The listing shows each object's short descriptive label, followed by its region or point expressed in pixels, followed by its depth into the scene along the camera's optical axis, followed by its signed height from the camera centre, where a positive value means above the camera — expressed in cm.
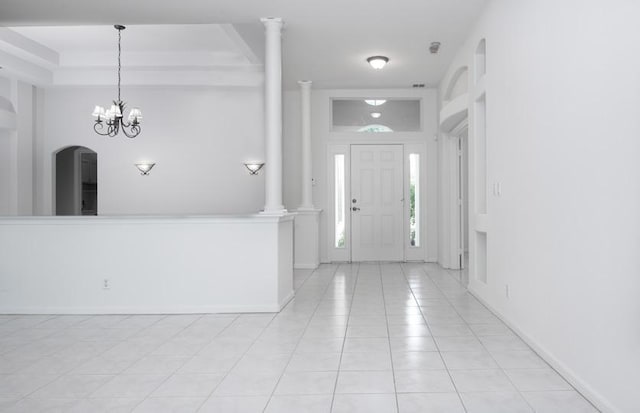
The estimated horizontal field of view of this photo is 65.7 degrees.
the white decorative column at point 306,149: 816 +89
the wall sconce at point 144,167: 821 +60
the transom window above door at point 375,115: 880 +156
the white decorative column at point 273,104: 517 +103
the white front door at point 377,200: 874 +4
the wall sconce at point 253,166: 822 +61
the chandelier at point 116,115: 695 +125
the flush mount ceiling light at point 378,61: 668 +191
